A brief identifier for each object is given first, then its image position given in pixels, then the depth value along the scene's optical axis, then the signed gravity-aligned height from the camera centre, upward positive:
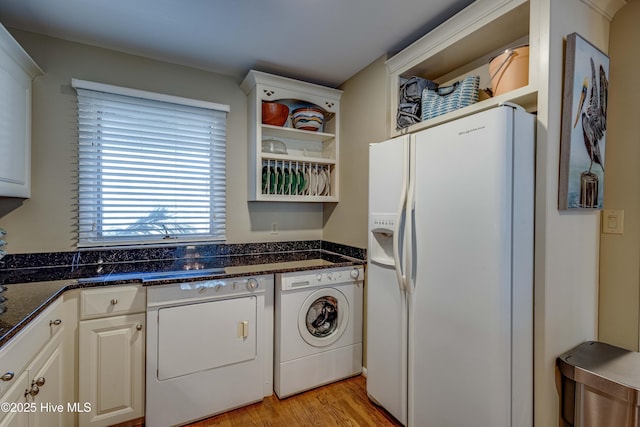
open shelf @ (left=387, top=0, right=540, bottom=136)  1.48 +1.02
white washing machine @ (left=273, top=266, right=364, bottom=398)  2.15 -0.87
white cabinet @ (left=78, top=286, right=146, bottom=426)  1.71 -0.84
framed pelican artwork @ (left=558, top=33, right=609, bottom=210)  1.43 +0.45
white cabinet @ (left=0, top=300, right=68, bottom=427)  1.10 -0.71
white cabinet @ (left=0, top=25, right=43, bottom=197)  1.64 +0.53
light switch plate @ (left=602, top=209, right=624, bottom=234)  1.59 -0.03
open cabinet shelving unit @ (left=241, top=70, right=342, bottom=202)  2.52 +0.60
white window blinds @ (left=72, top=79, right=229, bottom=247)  2.16 +0.33
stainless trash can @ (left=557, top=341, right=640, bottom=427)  1.26 -0.74
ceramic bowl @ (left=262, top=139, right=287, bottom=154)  2.71 +0.58
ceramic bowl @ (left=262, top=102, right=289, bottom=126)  2.56 +0.84
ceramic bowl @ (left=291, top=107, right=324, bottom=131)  2.70 +0.84
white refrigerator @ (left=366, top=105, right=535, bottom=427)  1.33 -0.29
